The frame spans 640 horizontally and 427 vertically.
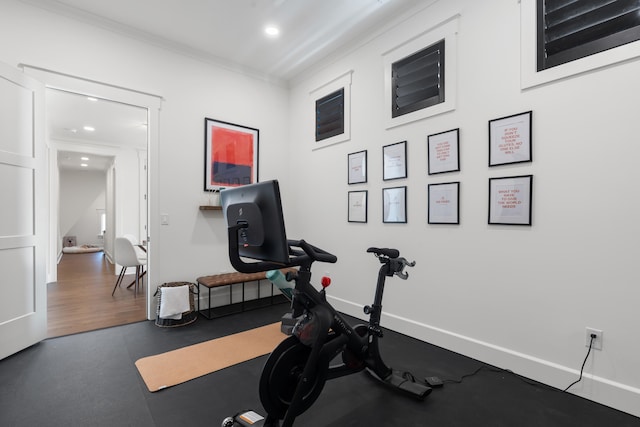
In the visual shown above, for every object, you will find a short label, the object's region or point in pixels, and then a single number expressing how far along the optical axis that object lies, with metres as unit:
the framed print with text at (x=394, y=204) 3.15
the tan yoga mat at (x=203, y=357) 2.26
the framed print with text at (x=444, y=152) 2.73
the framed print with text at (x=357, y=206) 3.58
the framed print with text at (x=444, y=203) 2.72
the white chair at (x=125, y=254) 4.66
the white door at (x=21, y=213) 2.54
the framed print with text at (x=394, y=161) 3.14
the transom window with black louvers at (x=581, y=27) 1.90
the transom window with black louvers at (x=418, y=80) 2.86
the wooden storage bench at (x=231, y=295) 3.61
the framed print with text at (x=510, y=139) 2.30
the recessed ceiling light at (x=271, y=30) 3.41
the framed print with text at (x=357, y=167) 3.57
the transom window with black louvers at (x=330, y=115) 3.91
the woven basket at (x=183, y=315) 3.33
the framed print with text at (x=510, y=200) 2.29
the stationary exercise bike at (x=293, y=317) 1.32
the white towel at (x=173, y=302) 3.29
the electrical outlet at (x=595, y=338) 1.98
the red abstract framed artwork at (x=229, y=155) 3.99
